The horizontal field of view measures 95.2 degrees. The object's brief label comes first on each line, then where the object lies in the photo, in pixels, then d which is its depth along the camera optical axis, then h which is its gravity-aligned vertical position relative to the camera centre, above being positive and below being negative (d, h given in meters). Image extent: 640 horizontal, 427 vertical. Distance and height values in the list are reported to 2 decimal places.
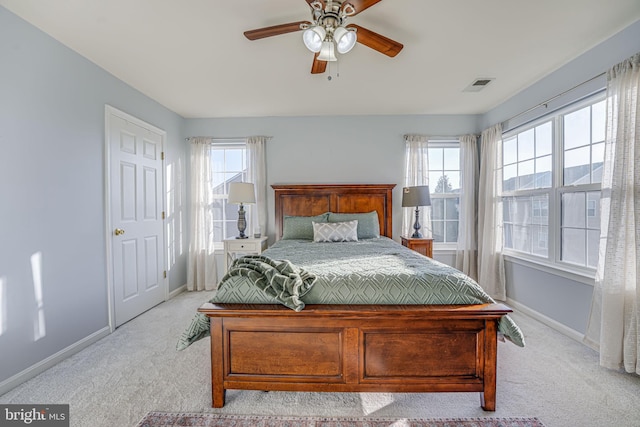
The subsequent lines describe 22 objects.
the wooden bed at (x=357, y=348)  1.63 -0.80
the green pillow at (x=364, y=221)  3.73 -0.17
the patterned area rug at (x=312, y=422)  1.59 -1.18
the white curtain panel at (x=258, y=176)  4.23 +0.47
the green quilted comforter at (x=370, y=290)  1.69 -0.48
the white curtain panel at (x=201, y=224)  4.21 -0.23
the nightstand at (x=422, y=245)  3.83 -0.49
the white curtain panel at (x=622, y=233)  2.02 -0.19
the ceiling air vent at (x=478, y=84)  3.10 +1.36
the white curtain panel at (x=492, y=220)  3.70 -0.16
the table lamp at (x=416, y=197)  3.82 +0.14
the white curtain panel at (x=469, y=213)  4.14 -0.08
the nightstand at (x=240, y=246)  3.79 -0.49
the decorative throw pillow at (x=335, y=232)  3.45 -0.29
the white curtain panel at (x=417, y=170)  4.20 +0.54
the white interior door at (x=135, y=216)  2.93 -0.08
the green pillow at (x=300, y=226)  3.73 -0.23
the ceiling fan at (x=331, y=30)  1.66 +1.12
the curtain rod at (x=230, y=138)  4.31 +1.04
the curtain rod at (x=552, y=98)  2.46 +1.08
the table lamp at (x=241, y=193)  3.81 +0.20
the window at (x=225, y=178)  4.38 +0.45
